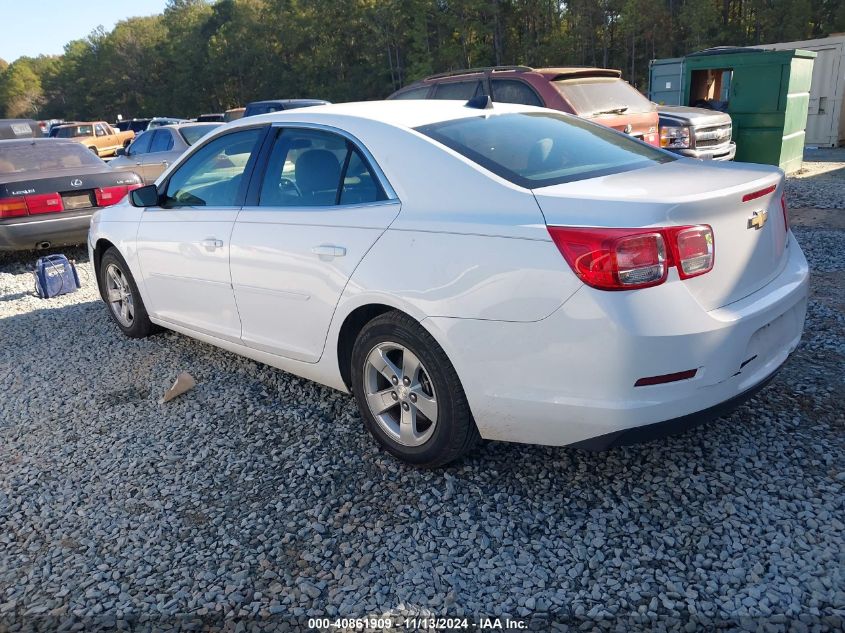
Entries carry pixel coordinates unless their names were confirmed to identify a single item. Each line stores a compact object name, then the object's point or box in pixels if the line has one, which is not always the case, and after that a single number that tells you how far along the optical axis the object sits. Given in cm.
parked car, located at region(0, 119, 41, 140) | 1772
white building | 1511
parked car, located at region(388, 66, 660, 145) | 786
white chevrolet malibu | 246
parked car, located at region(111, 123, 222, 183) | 1158
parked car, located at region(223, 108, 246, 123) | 1972
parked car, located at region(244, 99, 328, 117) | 1545
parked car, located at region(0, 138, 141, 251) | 763
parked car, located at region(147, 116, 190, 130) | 2446
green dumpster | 1109
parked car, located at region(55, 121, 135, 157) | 2428
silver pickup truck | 958
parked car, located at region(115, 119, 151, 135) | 3174
